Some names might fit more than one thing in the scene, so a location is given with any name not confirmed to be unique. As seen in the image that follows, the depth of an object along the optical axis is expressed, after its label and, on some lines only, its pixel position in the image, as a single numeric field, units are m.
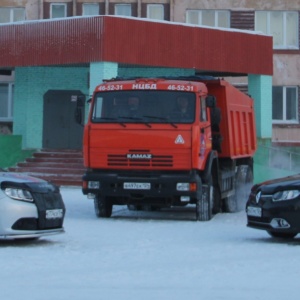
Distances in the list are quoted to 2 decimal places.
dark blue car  12.80
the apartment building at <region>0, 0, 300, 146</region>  33.50
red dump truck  16.55
